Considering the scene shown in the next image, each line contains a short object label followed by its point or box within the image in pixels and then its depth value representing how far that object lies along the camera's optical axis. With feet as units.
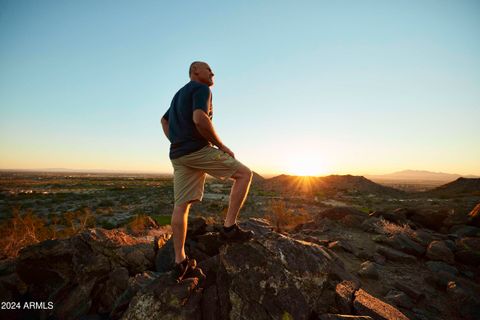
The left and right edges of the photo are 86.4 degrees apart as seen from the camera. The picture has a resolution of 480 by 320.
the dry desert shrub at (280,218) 40.24
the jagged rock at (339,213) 37.60
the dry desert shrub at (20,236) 24.35
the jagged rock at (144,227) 34.14
